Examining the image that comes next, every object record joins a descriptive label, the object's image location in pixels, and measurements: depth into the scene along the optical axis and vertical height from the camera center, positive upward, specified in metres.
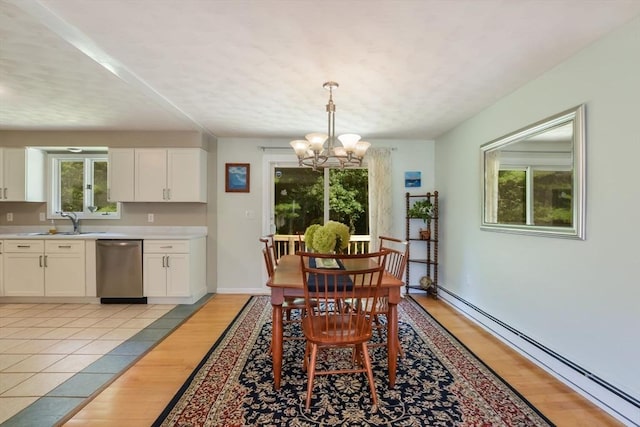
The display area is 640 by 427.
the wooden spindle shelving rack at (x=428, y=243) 4.44 -0.44
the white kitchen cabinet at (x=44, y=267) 3.95 -0.72
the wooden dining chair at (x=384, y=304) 2.06 -0.67
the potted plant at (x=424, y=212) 4.41 +0.00
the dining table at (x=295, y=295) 2.10 -0.66
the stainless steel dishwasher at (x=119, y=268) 3.99 -0.73
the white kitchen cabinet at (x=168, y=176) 4.29 +0.46
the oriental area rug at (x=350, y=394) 1.83 -1.19
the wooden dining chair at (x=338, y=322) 1.90 -0.75
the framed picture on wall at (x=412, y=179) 4.72 +0.49
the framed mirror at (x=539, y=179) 2.17 +0.28
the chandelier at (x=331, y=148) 2.51 +0.51
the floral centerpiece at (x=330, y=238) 2.51 -0.21
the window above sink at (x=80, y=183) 4.57 +0.39
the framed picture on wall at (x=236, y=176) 4.61 +0.50
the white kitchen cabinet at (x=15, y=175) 4.25 +0.46
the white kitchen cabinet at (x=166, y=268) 4.01 -0.73
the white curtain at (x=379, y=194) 4.57 +0.25
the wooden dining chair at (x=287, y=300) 2.60 -0.76
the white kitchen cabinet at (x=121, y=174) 4.27 +0.48
